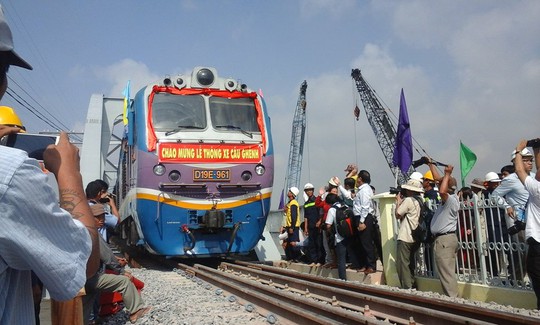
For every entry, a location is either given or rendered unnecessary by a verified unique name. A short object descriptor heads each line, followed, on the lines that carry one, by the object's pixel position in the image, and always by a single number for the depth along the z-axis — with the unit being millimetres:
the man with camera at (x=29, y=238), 1060
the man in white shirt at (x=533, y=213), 4652
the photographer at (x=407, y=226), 6836
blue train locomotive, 8734
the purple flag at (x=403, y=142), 10961
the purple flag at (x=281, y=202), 25594
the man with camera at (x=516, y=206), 5496
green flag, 10344
